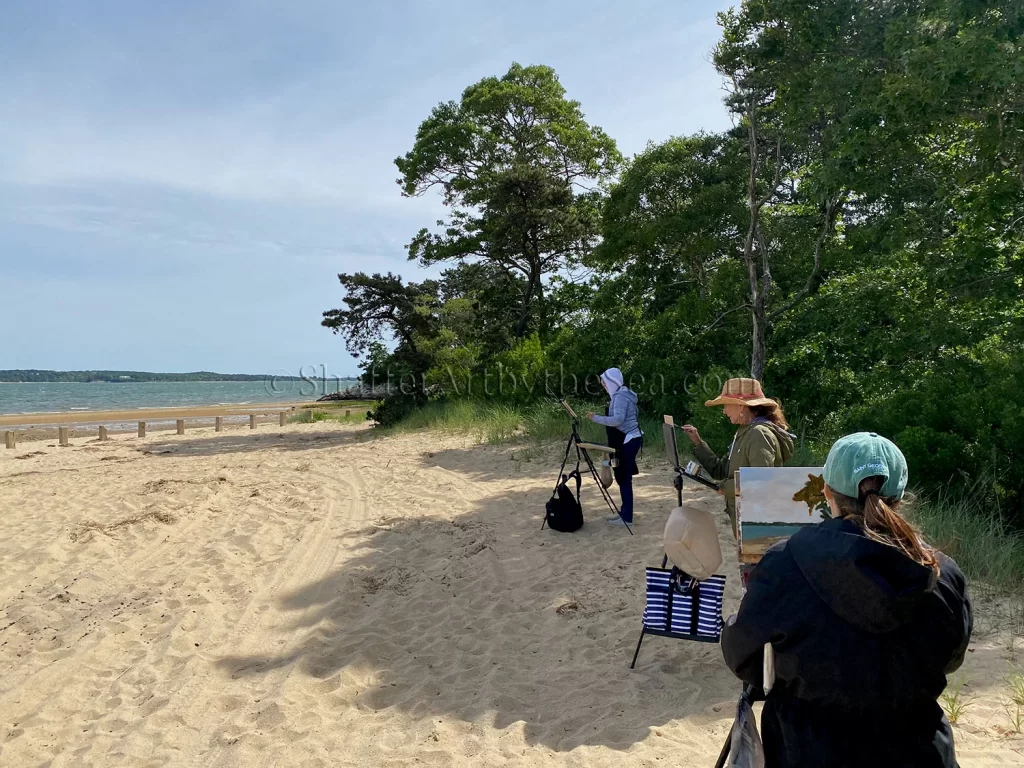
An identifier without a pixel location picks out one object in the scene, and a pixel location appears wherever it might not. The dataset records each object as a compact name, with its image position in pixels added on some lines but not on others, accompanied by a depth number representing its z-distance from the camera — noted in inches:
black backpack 294.5
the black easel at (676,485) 159.9
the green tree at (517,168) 767.7
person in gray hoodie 281.3
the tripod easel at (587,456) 271.1
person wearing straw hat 162.9
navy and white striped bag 160.4
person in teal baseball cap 63.7
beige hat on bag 139.8
